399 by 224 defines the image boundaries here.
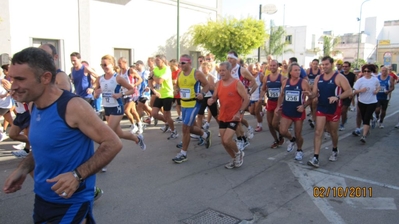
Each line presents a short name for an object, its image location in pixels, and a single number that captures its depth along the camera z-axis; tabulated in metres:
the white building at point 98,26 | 13.47
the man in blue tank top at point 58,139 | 2.02
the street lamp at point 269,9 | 20.17
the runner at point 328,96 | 6.14
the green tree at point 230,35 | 19.94
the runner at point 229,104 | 5.71
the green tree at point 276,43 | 46.97
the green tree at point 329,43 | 58.88
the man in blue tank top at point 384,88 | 9.84
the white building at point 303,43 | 59.28
